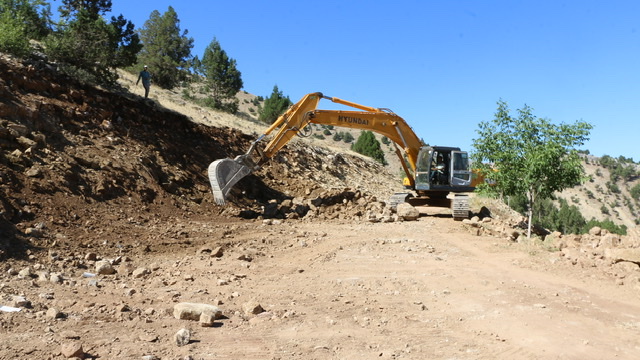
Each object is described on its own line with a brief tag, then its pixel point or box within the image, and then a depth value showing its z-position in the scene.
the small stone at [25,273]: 7.39
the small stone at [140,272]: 8.10
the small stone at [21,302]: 6.16
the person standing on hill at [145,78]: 19.22
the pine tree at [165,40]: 40.59
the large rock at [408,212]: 15.16
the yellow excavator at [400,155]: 14.06
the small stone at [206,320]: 5.94
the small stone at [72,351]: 4.79
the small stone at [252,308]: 6.45
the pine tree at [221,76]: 36.56
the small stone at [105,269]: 8.14
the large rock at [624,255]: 9.66
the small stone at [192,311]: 6.11
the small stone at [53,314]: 5.89
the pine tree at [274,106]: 39.38
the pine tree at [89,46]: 17.61
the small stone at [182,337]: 5.32
